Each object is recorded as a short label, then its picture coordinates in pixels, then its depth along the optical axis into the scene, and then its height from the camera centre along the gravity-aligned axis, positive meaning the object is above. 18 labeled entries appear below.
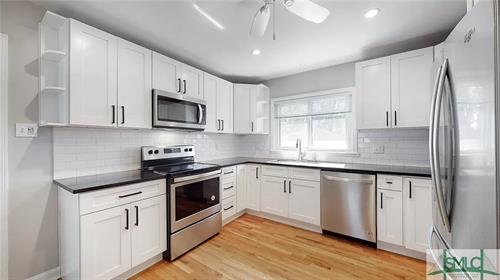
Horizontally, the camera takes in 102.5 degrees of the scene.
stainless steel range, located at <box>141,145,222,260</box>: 2.15 -0.68
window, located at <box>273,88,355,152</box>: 3.15 +0.32
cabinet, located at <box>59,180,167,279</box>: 1.58 -0.79
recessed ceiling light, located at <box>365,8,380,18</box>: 1.81 +1.17
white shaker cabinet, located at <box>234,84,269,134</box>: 3.68 +0.59
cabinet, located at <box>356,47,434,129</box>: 2.26 +0.59
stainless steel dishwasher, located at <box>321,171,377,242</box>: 2.38 -0.81
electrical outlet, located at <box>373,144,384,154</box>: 2.80 -0.14
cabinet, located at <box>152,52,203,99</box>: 2.39 +0.83
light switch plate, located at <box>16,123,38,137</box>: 1.68 +0.10
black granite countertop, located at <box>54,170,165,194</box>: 1.59 -0.36
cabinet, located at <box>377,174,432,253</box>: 2.09 -0.78
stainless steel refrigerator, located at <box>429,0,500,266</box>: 0.65 +0.02
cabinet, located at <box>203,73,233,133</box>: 3.13 +0.61
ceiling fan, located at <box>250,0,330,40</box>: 1.41 +0.95
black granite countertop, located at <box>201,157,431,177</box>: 2.22 -0.36
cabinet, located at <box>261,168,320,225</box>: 2.78 -0.87
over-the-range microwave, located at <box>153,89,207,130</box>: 2.35 +0.38
